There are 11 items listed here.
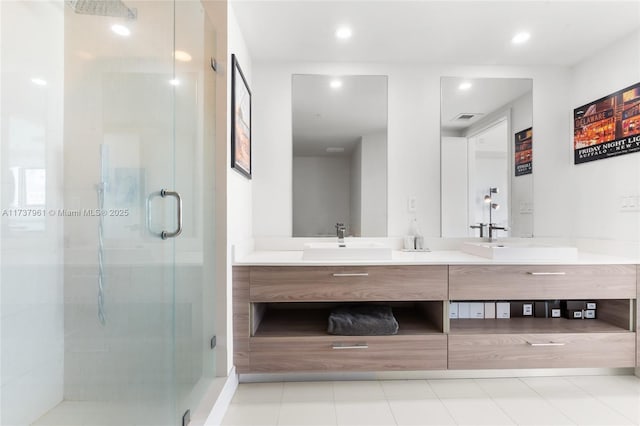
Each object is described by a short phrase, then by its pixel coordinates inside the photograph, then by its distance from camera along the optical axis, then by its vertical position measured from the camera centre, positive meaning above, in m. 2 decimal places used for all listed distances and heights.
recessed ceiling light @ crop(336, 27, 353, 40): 2.13 +1.15
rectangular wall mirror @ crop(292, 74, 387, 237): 2.51 +0.42
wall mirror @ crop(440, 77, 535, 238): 2.56 +0.36
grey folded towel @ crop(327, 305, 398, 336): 1.97 -0.66
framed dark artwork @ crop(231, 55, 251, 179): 1.89 +0.56
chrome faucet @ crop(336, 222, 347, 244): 2.47 -0.14
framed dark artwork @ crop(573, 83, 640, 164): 2.12 +0.58
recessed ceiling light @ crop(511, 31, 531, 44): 2.18 +1.14
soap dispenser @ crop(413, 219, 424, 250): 2.48 -0.22
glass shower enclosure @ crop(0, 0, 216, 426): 0.94 +0.00
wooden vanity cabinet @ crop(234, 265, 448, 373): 1.94 -0.65
